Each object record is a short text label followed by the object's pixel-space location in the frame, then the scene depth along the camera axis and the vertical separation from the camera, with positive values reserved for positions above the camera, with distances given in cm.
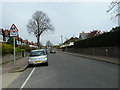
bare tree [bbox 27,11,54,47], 3371 +755
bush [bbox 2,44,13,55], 1047 -26
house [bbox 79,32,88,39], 4856 +579
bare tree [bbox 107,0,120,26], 1029 +425
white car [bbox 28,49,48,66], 877 -111
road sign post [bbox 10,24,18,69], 726 +125
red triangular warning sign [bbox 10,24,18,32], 729 +142
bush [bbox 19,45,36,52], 2328 -10
